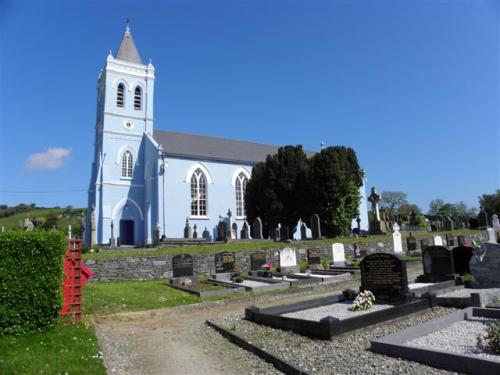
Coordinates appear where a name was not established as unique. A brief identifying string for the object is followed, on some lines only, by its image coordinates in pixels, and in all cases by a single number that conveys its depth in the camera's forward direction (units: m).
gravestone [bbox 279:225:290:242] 27.95
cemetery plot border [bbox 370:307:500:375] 4.78
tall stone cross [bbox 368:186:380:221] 34.85
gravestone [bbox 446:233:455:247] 27.78
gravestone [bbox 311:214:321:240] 29.31
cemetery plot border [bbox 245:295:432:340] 6.94
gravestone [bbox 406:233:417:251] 26.44
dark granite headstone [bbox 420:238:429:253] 24.72
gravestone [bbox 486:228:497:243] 21.52
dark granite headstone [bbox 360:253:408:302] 9.63
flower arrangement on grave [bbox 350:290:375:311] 9.15
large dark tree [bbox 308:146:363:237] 31.69
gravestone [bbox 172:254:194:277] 16.45
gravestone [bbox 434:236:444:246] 24.79
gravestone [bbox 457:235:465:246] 27.36
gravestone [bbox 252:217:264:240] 31.49
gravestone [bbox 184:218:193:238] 33.69
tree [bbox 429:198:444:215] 94.56
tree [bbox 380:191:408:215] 85.69
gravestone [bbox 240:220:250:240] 32.99
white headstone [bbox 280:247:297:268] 17.98
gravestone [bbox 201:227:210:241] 35.84
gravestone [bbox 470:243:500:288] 11.22
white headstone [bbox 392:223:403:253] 25.23
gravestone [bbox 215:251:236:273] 17.53
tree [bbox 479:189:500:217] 57.34
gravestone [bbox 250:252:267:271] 18.92
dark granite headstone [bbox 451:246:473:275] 13.78
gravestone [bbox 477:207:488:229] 39.16
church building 35.47
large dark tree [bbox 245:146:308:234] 34.28
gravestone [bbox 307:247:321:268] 19.95
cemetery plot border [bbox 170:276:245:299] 12.90
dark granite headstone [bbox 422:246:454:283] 12.82
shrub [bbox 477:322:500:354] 5.37
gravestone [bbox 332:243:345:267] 19.73
